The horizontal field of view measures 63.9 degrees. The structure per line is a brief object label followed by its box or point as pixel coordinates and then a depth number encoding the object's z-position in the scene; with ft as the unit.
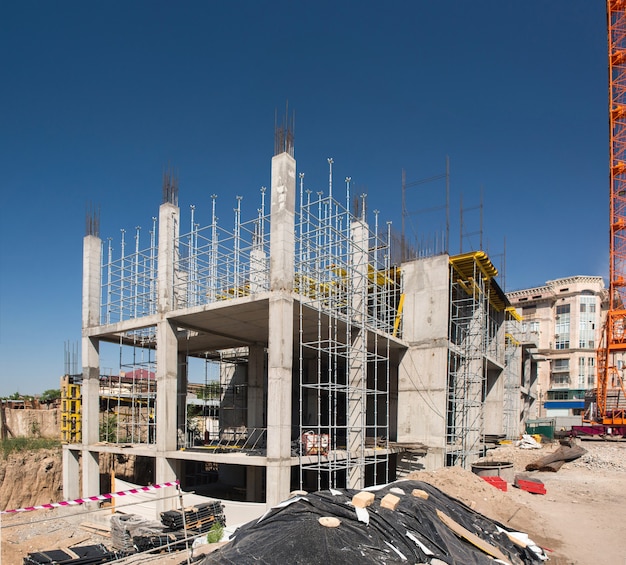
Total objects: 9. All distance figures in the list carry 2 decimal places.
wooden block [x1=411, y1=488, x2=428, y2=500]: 27.35
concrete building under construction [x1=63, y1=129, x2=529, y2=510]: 48.16
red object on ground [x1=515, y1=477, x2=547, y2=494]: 55.42
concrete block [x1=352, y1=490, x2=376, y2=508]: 22.86
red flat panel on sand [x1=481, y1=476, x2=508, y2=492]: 54.80
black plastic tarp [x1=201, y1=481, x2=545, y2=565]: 19.25
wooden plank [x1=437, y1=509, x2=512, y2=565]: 24.52
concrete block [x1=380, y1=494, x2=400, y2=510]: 23.65
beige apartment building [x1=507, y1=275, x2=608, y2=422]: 200.55
